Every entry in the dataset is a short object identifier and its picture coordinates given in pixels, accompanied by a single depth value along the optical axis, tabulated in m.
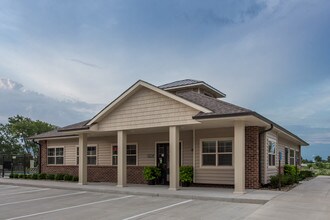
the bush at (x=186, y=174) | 16.77
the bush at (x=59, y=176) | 22.53
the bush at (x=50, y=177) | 23.05
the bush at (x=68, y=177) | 21.89
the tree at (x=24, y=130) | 51.50
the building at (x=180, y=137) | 14.42
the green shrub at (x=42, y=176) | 23.52
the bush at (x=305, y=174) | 22.98
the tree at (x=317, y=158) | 54.42
